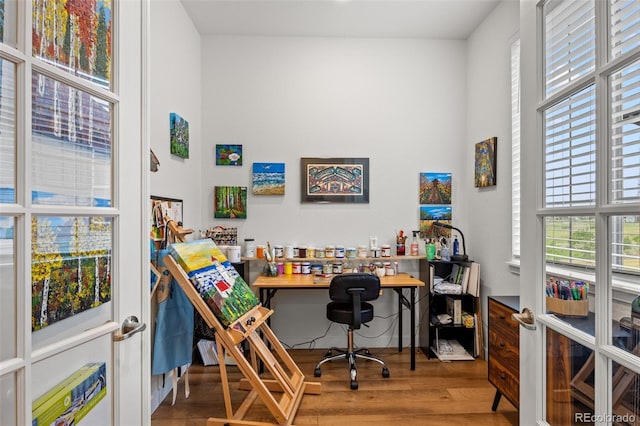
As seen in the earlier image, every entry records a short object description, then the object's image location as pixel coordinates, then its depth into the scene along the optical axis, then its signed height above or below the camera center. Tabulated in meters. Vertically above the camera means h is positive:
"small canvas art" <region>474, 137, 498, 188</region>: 2.87 +0.47
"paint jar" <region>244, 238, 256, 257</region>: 3.23 -0.34
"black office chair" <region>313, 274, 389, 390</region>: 2.59 -0.67
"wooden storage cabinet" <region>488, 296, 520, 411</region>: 1.88 -0.84
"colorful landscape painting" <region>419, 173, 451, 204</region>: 3.36 +0.25
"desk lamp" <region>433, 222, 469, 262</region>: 3.08 -0.40
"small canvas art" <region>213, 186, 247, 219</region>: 3.28 +0.12
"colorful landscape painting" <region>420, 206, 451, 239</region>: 3.36 -0.07
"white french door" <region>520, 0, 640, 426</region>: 0.78 +0.01
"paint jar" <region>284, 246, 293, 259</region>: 3.23 -0.39
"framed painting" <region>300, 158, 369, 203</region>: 3.32 +0.34
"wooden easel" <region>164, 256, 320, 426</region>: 1.97 -1.00
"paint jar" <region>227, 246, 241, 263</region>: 3.05 -0.38
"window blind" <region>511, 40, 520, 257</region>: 2.63 +0.50
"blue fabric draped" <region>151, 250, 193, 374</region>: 2.15 -0.78
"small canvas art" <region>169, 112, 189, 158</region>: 2.58 +0.66
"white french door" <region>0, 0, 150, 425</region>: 0.73 +0.03
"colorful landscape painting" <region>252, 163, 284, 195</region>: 3.30 +0.36
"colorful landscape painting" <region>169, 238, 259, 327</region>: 2.01 -0.44
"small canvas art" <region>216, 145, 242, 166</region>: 3.30 +0.60
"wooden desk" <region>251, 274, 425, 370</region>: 2.79 -0.61
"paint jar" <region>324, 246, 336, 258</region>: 3.26 -0.39
